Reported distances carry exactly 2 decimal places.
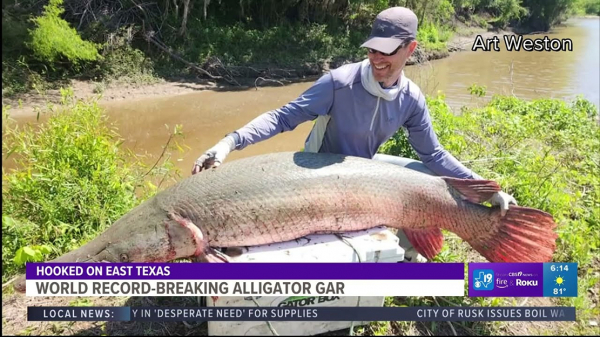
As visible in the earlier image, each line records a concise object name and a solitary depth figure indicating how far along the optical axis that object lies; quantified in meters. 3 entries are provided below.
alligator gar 2.51
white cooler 2.30
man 2.72
